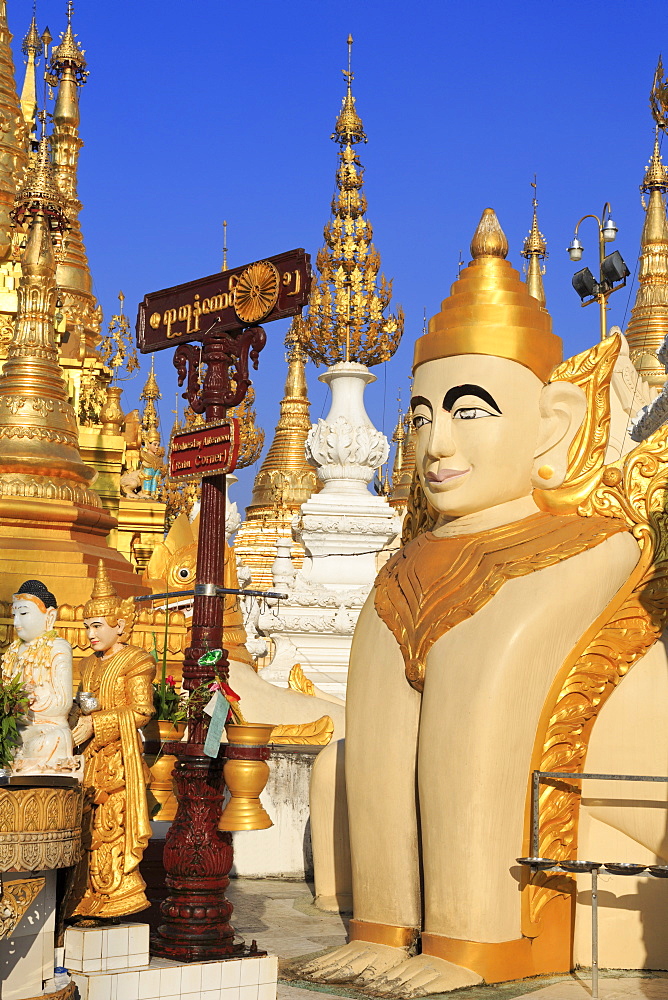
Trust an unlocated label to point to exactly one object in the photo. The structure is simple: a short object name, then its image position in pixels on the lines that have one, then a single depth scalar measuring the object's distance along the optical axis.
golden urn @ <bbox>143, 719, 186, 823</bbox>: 8.43
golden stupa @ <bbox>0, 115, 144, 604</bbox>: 15.43
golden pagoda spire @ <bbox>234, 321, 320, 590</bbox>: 36.66
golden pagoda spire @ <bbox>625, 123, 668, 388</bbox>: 24.12
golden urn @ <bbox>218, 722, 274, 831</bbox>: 7.66
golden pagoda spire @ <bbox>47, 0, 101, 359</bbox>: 28.50
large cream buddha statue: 8.12
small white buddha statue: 7.42
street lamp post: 10.82
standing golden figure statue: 7.52
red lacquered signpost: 7.68
